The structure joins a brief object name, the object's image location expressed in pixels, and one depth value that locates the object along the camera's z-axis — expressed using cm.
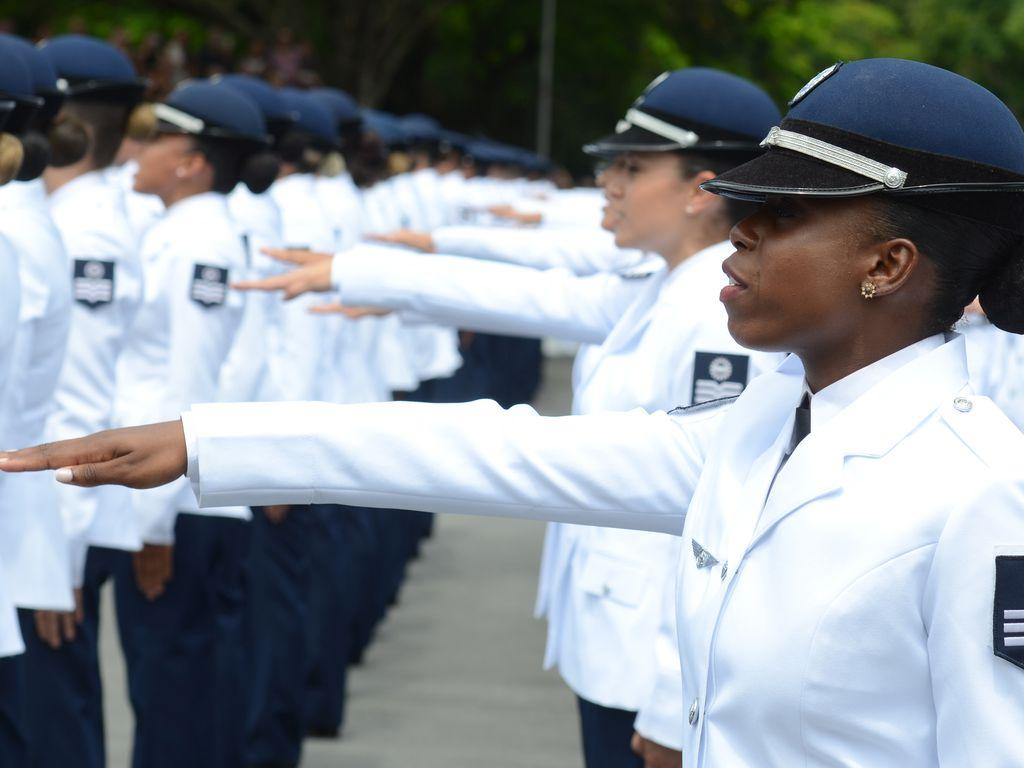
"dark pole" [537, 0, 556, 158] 3019
